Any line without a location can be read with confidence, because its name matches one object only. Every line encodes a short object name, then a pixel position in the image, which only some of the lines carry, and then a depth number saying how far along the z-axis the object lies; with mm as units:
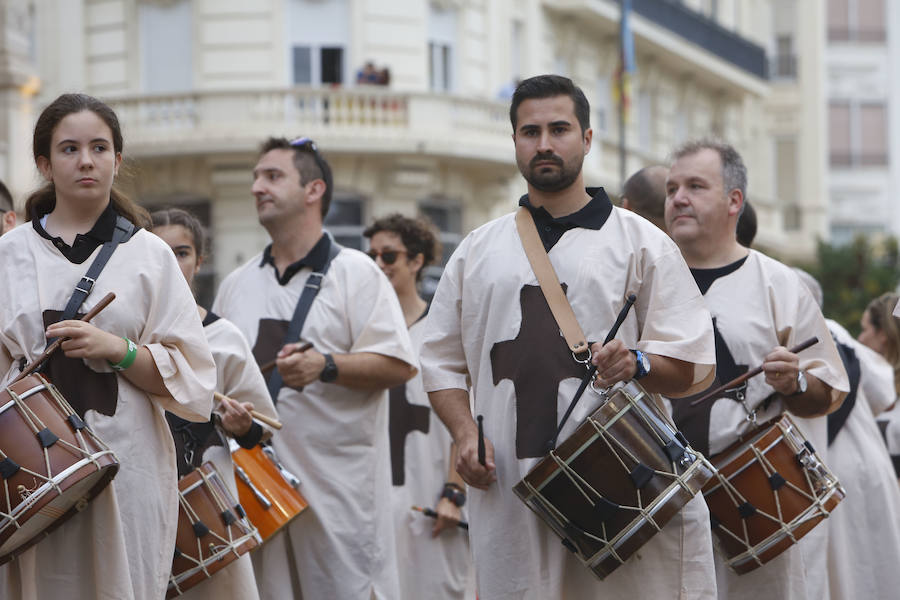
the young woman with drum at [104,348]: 10338
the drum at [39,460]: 9643
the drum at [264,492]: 13134
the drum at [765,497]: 12446
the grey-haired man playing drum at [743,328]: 13159
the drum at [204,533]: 11745
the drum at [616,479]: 10146
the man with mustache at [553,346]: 10611
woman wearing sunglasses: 17287
